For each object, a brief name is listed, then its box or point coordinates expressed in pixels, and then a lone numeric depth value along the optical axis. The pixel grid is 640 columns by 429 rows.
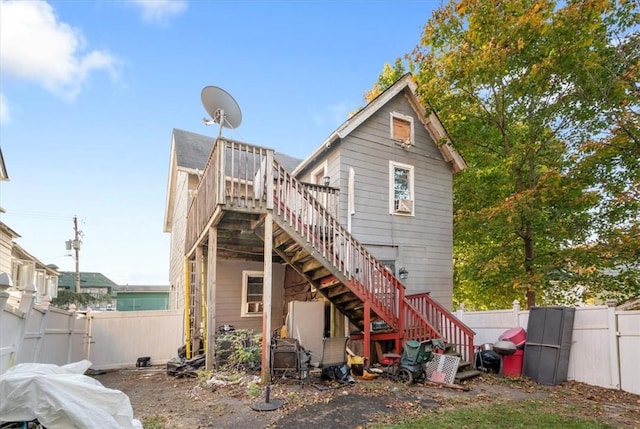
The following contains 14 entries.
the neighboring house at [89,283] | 34.28
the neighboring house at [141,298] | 35.06
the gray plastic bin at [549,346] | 7.57
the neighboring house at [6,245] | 12.73
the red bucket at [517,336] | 8.23
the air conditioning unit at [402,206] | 10.51
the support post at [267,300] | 6.50
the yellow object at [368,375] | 7.28
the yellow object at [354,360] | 7.40
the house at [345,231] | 7.35
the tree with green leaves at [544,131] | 9.66
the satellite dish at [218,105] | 7.98
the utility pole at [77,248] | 25.95
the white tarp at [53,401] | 3.28
